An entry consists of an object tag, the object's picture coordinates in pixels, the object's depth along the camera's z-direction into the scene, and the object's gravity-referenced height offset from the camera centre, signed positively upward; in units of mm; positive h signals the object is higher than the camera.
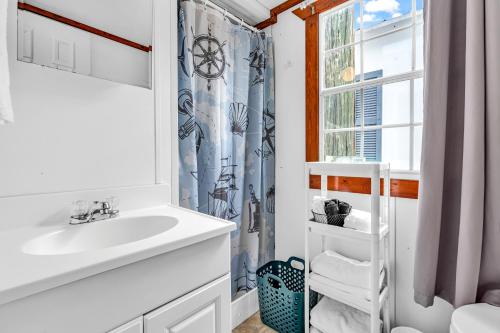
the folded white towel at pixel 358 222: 1137 -281
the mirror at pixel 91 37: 878 +517
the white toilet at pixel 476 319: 822 -557
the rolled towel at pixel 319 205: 1256 -220
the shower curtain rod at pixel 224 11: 1404 +959
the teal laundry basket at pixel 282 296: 1449 -846
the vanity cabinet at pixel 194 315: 660 -465
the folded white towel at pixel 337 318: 1216 -821
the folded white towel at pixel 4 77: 618 +229
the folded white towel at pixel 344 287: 1137 -621
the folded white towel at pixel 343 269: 1174 -547
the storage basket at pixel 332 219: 1197 -282
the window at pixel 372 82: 1306 +486
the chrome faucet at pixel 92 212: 902 -193
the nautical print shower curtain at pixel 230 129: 1328 +217
